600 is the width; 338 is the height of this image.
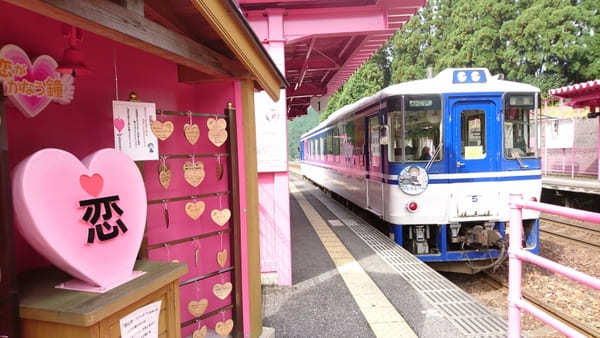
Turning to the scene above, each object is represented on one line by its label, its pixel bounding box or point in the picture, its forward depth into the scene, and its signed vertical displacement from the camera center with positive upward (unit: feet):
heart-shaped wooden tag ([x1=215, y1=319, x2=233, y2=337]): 9.75 -4.20
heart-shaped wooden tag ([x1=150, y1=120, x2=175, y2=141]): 8.13 +0.62
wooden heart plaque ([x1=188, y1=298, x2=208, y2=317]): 9.29 -3.50
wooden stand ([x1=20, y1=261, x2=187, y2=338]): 5.17 -1.94
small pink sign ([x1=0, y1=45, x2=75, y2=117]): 5.79 +1.28
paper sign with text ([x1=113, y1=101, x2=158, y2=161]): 7.52 +0.58
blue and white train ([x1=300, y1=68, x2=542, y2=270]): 20.54 -0.55
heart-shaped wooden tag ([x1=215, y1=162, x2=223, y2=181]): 10.21 -0.38
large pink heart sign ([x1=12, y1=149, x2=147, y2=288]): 5.14 -0.70
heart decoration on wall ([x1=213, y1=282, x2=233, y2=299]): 9.86 -3.30
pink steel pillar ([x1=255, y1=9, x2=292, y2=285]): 15.42 -0.51
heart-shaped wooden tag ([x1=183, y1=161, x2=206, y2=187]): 9.00 -0.34
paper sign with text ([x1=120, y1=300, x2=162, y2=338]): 5.84 -2.48
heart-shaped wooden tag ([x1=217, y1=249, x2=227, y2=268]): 10.02 -2.53
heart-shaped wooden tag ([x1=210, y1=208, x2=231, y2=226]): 9.85 -1.47
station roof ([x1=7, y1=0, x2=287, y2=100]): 5.39 +2.23
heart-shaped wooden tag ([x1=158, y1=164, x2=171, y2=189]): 8.59 -0.36
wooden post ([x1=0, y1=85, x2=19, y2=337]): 5.02 -1.13
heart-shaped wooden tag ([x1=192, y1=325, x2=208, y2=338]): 9.22 -4.07
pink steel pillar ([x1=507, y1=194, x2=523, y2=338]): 8.51 -2.64
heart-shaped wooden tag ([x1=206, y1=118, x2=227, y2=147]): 9.45 +0.61
